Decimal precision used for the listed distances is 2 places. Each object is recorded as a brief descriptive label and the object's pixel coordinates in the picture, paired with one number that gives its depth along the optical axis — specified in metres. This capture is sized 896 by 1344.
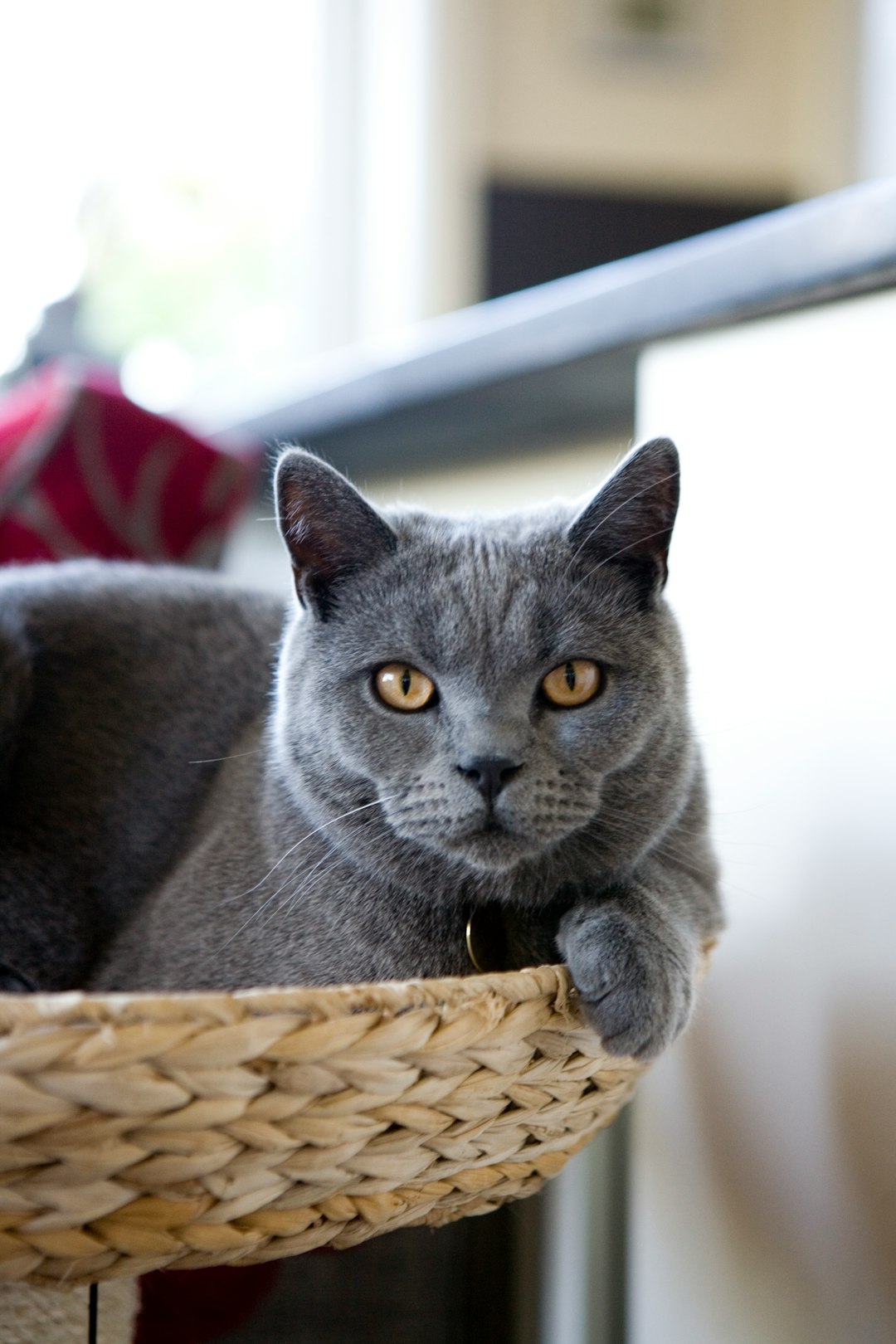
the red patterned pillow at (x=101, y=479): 1.52
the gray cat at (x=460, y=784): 0.75
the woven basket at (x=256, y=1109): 0.55
